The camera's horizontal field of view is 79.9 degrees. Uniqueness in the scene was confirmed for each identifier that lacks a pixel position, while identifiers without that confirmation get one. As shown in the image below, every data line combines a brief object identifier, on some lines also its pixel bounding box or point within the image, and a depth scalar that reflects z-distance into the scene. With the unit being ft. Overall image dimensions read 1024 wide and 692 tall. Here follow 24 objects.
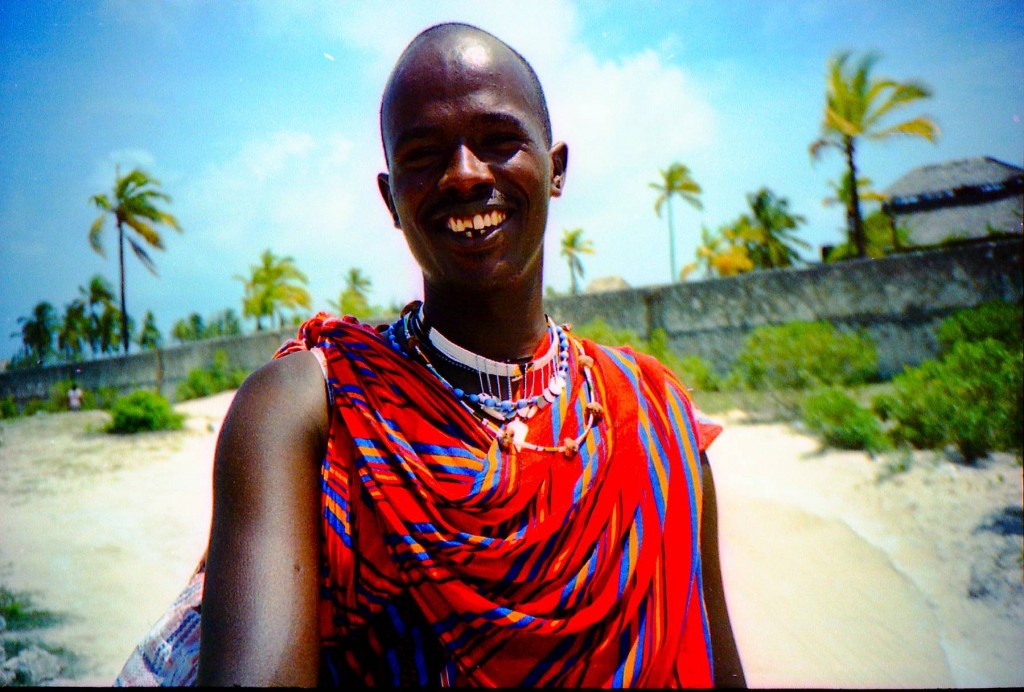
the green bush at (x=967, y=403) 19.52
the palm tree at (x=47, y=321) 107.70
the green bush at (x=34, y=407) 38.51
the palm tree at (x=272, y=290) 97.60
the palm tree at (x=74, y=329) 92.91
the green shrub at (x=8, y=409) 32.29
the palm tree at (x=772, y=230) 98.37
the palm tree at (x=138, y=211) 61.26
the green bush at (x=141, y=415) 29.99
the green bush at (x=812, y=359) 28.76
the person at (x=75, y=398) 41.51
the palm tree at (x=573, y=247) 126.50
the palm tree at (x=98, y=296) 83.87
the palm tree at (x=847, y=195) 72.84
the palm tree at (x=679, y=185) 103.76
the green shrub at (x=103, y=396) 42.72
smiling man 3.44
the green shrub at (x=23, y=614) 13.58
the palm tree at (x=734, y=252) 98.53
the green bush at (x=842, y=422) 21.17
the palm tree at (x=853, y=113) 58.42
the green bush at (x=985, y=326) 24.47
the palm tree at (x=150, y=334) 152.35
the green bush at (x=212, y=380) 44.37
